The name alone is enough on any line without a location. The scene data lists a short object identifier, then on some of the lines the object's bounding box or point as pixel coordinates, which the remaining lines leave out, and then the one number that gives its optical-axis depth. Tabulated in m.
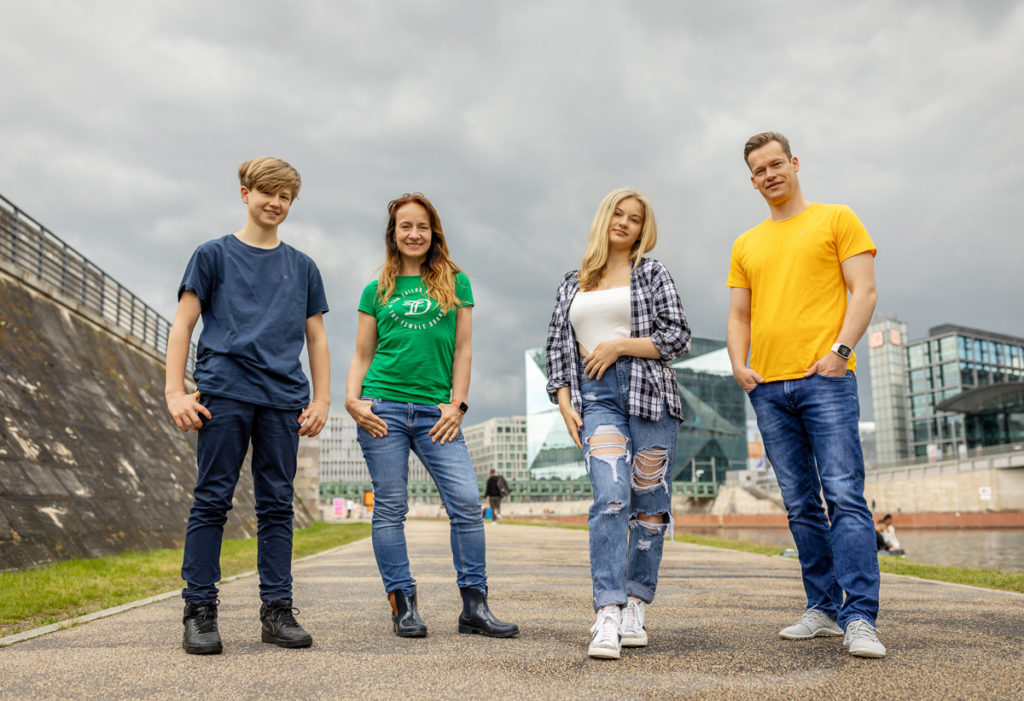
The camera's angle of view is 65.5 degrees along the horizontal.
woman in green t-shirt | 3.76
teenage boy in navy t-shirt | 3.36
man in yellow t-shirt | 3.31
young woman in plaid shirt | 3.35
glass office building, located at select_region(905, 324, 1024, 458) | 85.44
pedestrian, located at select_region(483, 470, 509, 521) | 23.31
